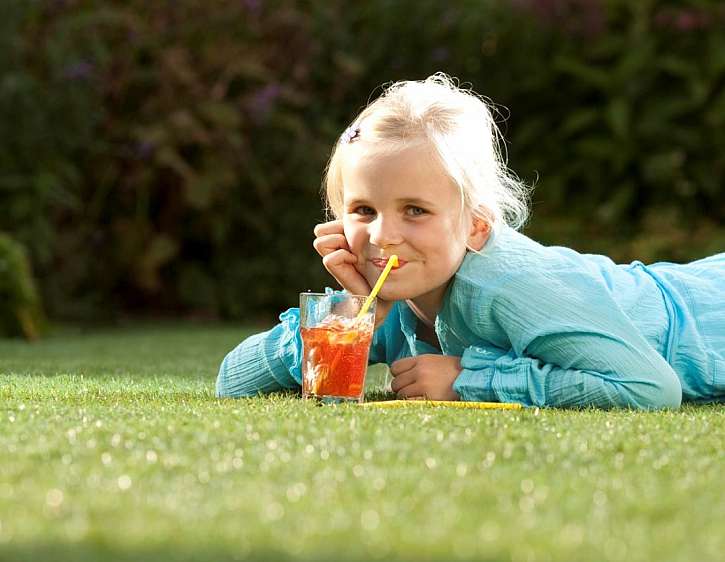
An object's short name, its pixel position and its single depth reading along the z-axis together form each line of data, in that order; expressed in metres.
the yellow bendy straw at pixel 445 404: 4.65
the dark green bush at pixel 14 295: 9.81
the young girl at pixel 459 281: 4.88
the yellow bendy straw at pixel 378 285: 4.75
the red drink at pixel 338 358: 4.74
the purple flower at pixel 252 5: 13.48
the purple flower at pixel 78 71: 11.89
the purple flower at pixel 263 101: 12.87
